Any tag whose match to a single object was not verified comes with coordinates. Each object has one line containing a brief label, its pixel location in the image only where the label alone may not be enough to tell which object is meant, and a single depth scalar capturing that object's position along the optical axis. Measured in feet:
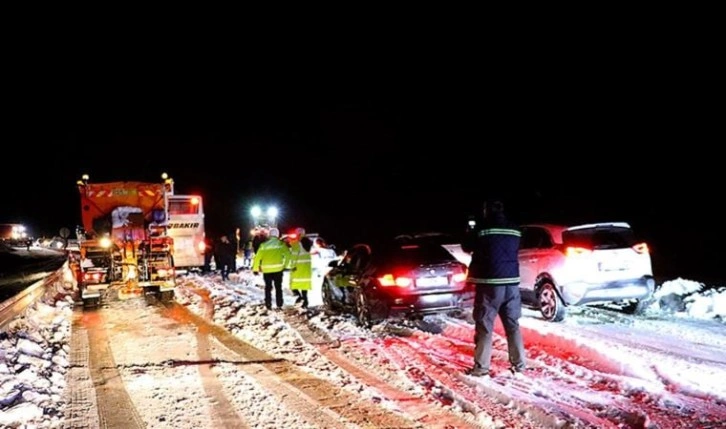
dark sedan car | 32.17
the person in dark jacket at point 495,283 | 23.02
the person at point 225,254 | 67.26
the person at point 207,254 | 77.36
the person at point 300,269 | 42.57
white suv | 33.14
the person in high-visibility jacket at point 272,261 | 41.65
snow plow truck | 46.98
